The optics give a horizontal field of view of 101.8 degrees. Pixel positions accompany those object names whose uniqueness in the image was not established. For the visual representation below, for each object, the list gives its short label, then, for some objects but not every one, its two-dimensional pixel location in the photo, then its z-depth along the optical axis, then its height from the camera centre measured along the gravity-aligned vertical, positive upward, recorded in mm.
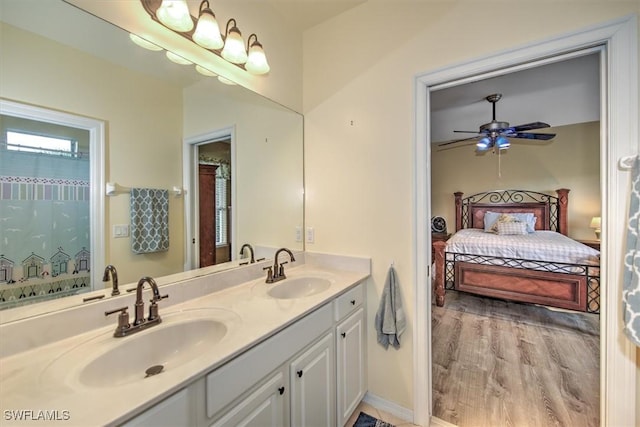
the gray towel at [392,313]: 1646 -651
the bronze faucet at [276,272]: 1671 -399
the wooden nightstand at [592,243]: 4137 -525
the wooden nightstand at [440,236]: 5153 -520
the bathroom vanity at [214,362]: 675 -497
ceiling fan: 3092 +1029
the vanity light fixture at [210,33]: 1146 +894
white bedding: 3150 -482
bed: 3035 -693
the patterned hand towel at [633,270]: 1035 -244
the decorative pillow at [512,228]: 4430 -298
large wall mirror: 954 +422
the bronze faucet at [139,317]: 978 -417
